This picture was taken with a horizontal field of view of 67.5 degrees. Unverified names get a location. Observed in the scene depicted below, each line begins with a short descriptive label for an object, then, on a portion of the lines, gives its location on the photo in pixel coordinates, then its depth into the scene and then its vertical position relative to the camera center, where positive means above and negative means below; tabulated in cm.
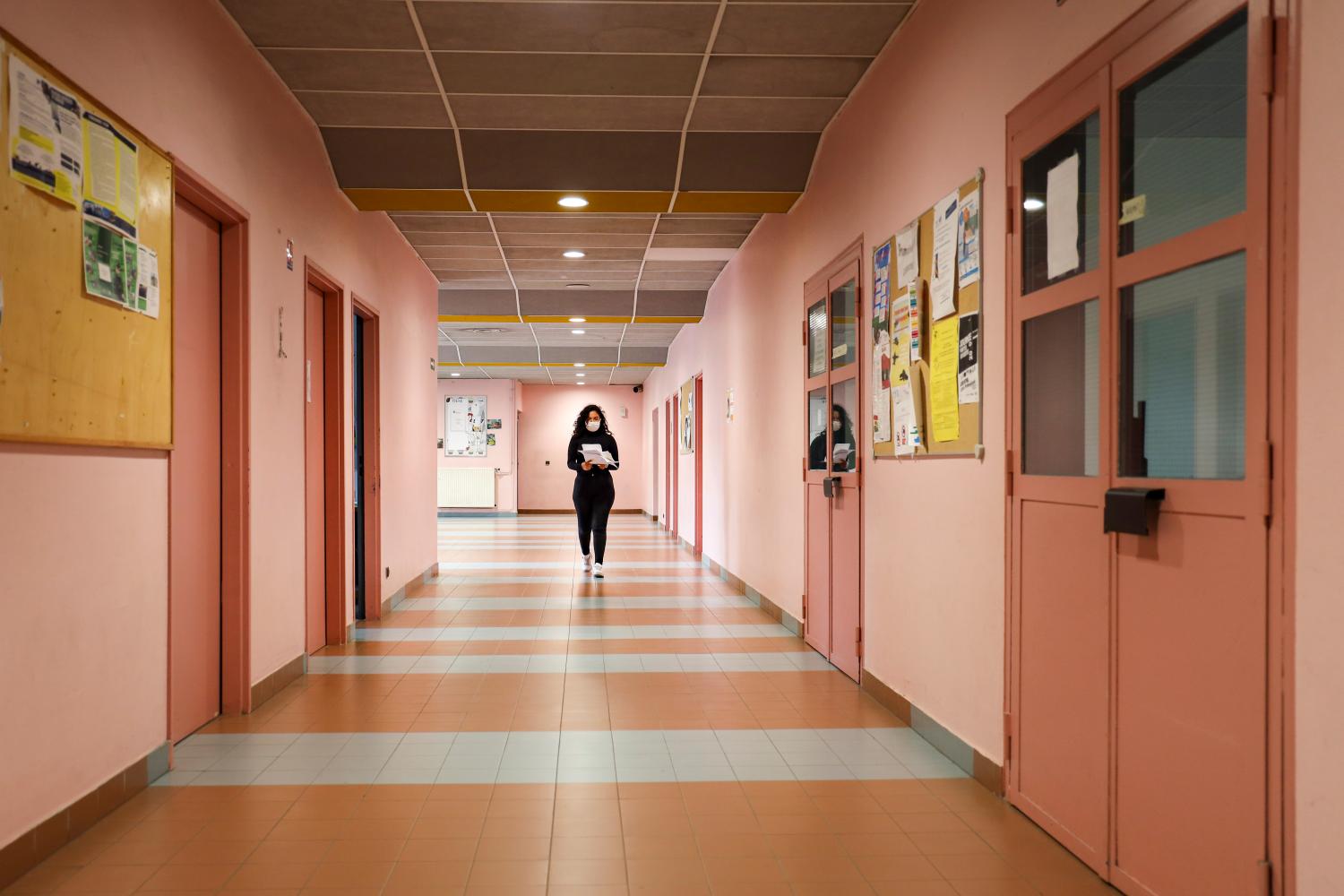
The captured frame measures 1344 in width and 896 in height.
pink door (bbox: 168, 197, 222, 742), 391 -16
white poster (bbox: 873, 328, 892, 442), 452 +24
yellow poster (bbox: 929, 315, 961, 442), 374 +22
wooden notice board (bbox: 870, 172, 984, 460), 359 +29
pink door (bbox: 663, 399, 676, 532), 1634 -32
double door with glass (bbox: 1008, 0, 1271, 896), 212 -5
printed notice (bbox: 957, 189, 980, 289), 354 +72
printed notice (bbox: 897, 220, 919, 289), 416 +78
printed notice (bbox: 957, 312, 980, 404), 353 +29
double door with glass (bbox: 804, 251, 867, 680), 515 -14
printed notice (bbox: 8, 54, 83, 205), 264 +83
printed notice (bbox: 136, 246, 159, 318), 335 +53
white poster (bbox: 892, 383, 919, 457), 420 +9
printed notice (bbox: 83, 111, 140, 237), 302 +83
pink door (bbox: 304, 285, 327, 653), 570 -23
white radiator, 2178 -103
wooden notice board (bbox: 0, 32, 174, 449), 261 +31
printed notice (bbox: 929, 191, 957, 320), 375 +69
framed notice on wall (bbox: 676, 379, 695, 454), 1272 +24
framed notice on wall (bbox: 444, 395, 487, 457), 2189 +31
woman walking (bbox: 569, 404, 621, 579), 948 -27
